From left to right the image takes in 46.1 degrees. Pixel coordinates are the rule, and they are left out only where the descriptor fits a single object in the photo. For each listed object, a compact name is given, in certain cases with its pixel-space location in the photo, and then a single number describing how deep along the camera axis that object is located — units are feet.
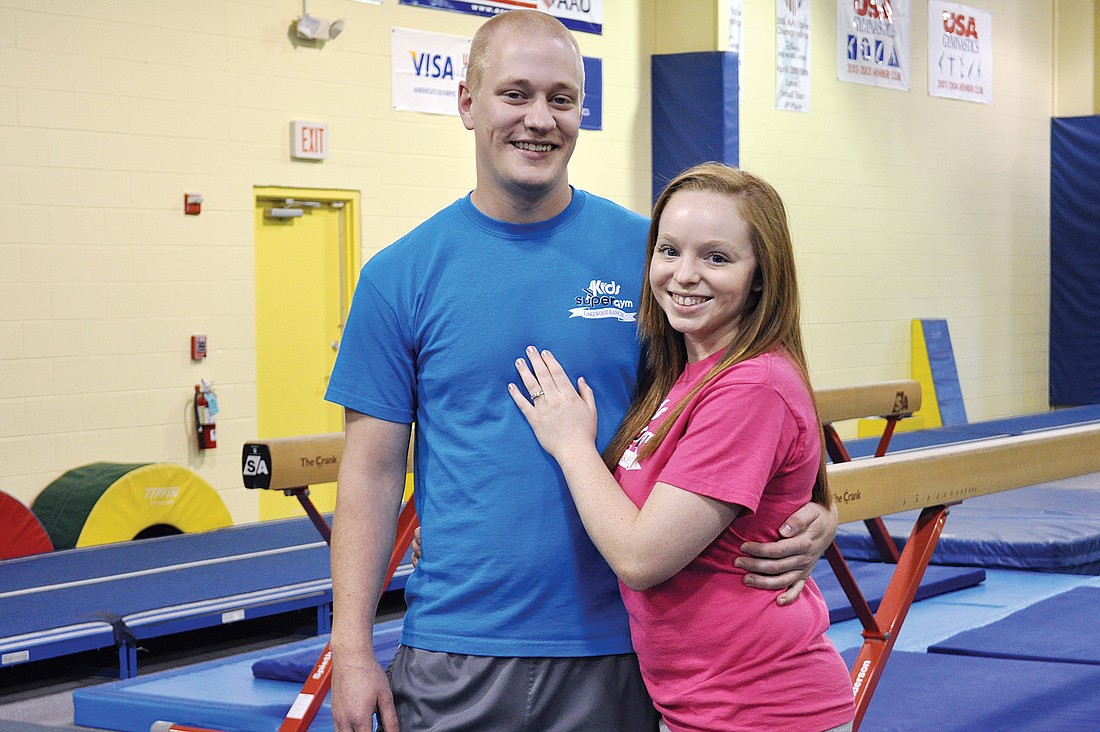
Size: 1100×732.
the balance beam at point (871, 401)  20.70
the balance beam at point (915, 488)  10.77
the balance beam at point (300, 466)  14.70
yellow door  27.25
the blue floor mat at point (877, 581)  17.30
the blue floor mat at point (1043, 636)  14.35
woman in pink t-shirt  5.77
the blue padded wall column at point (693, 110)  33.32
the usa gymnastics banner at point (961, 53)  43.80
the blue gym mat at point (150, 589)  17.47
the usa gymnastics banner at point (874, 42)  39.88
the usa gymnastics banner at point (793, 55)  37.73
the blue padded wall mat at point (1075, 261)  46.14
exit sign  26.81
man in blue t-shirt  6.33
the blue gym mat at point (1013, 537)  19.90
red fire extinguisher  25.41
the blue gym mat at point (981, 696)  11.84
